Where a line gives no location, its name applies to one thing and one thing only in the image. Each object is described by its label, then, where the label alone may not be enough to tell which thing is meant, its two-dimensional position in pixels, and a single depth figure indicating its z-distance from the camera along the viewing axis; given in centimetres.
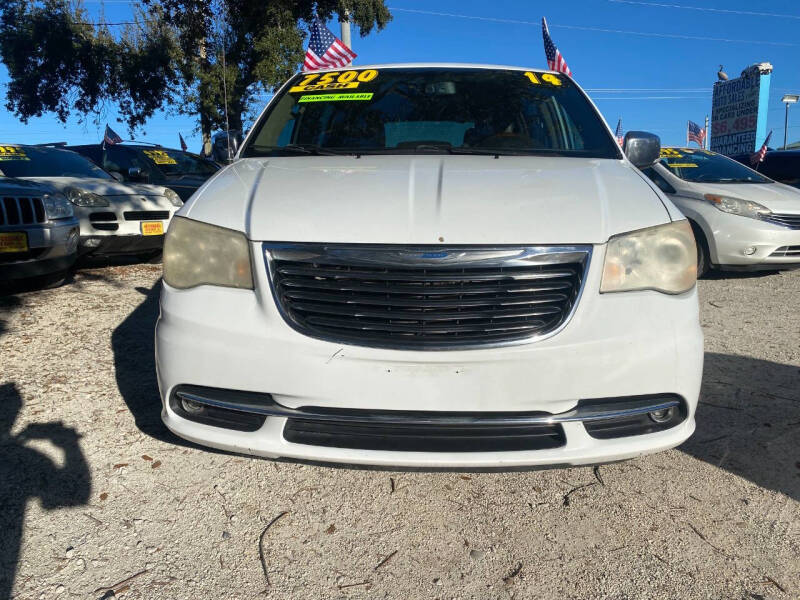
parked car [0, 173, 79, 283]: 491
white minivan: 200
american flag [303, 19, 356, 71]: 828
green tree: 1686
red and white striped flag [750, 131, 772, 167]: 1045
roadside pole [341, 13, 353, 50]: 1458
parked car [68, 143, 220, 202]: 909
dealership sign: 2336
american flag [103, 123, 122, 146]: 1464
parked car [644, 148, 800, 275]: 651
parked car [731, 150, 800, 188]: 993
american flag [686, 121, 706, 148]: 1983
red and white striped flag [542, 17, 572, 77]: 776
